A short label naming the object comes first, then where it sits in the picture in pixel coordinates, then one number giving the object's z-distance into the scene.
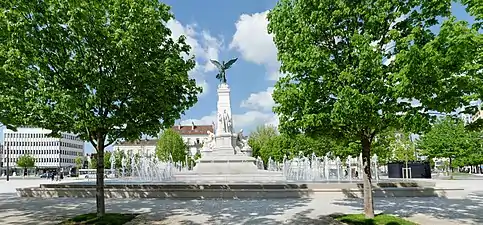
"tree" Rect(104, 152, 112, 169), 87.89
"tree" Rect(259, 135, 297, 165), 56.84
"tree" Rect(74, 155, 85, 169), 90.97
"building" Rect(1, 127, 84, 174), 134.88
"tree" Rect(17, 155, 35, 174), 94.70
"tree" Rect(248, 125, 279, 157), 70.50
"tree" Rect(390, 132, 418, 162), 54.23
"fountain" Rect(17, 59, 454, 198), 17.66
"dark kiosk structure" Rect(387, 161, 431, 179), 36.00
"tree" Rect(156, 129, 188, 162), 68.88
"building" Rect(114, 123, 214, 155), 118.21
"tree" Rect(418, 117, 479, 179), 43.91
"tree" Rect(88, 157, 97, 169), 86.36
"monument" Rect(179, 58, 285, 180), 28.81
